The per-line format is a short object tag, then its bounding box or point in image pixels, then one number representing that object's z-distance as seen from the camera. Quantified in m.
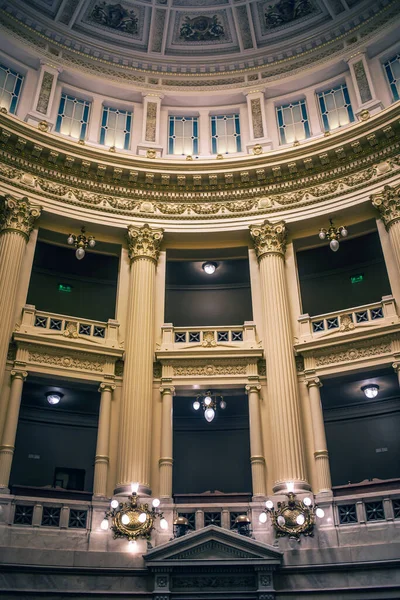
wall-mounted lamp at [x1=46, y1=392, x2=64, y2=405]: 19.55
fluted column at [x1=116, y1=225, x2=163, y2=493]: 15.99
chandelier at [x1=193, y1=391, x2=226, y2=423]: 16.98
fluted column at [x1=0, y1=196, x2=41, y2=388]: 16.71
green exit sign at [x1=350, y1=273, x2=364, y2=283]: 22.91
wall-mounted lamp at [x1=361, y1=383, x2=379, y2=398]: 18.83
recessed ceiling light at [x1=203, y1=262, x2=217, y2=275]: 21.13
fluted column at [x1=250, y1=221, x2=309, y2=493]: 15.94
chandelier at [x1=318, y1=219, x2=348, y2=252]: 17.70
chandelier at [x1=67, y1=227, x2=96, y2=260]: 18.11
